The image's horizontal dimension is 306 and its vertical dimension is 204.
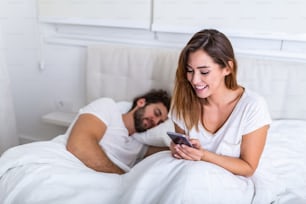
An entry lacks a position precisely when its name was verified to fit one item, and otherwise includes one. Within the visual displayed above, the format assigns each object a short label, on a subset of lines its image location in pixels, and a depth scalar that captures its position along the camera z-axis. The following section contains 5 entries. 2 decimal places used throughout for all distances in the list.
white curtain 2.05
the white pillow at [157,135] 1.77
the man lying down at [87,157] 1.28
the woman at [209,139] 1.18
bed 1.25
